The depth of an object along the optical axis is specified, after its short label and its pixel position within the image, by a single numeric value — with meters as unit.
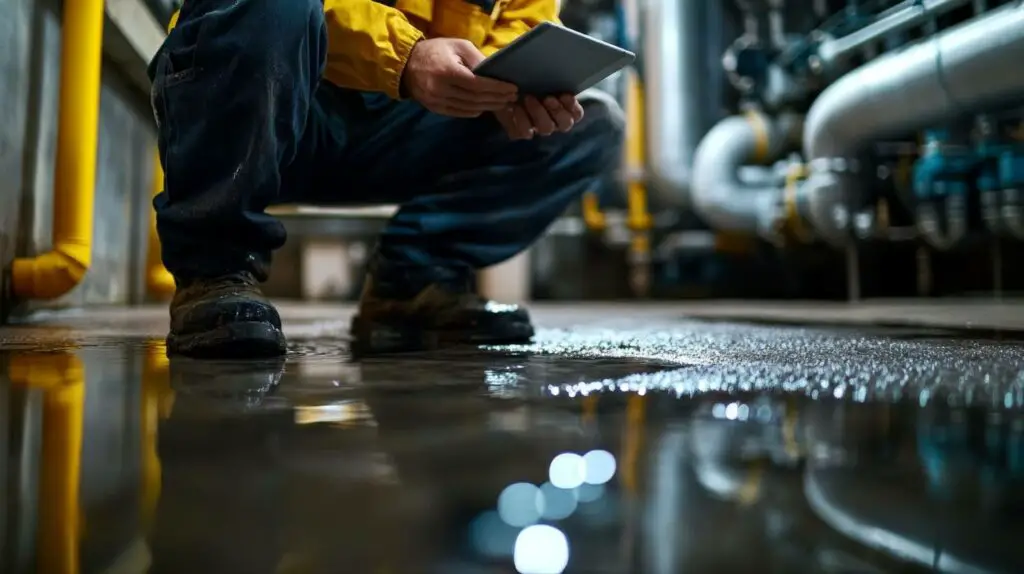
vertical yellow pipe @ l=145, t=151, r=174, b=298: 1.97
